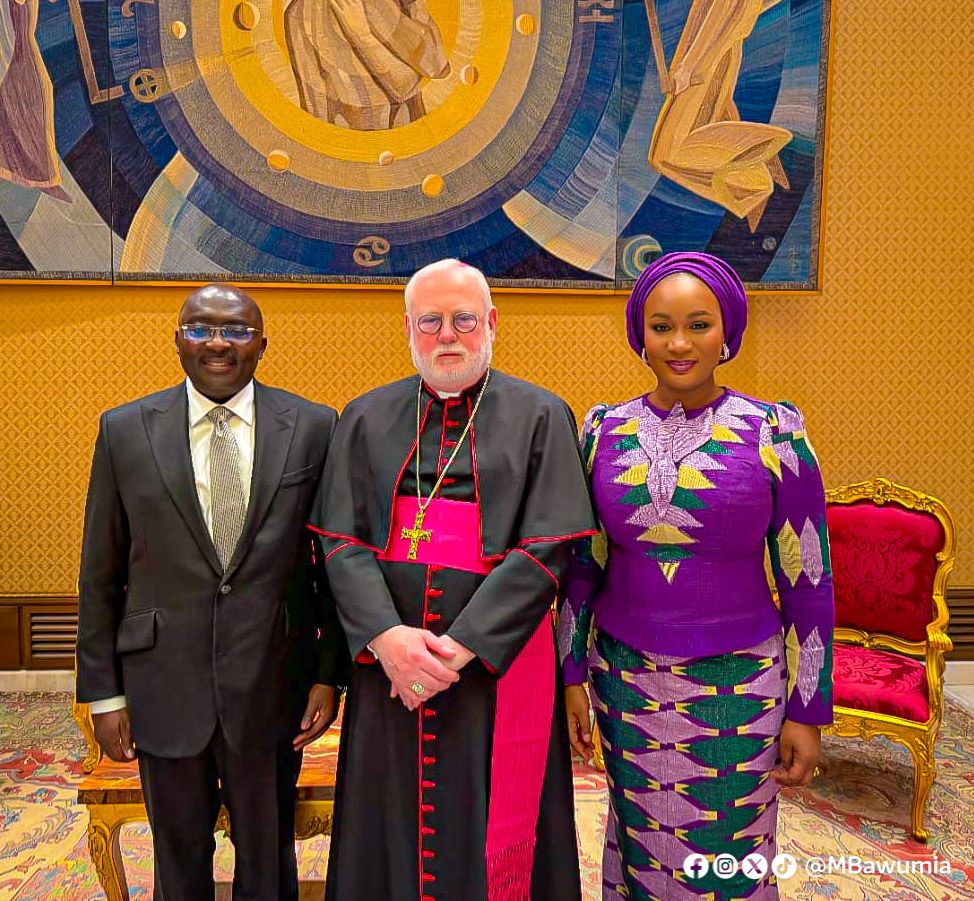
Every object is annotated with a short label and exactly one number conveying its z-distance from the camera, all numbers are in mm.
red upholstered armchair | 3084
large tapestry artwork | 4086
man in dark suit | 1816
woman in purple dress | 1742
